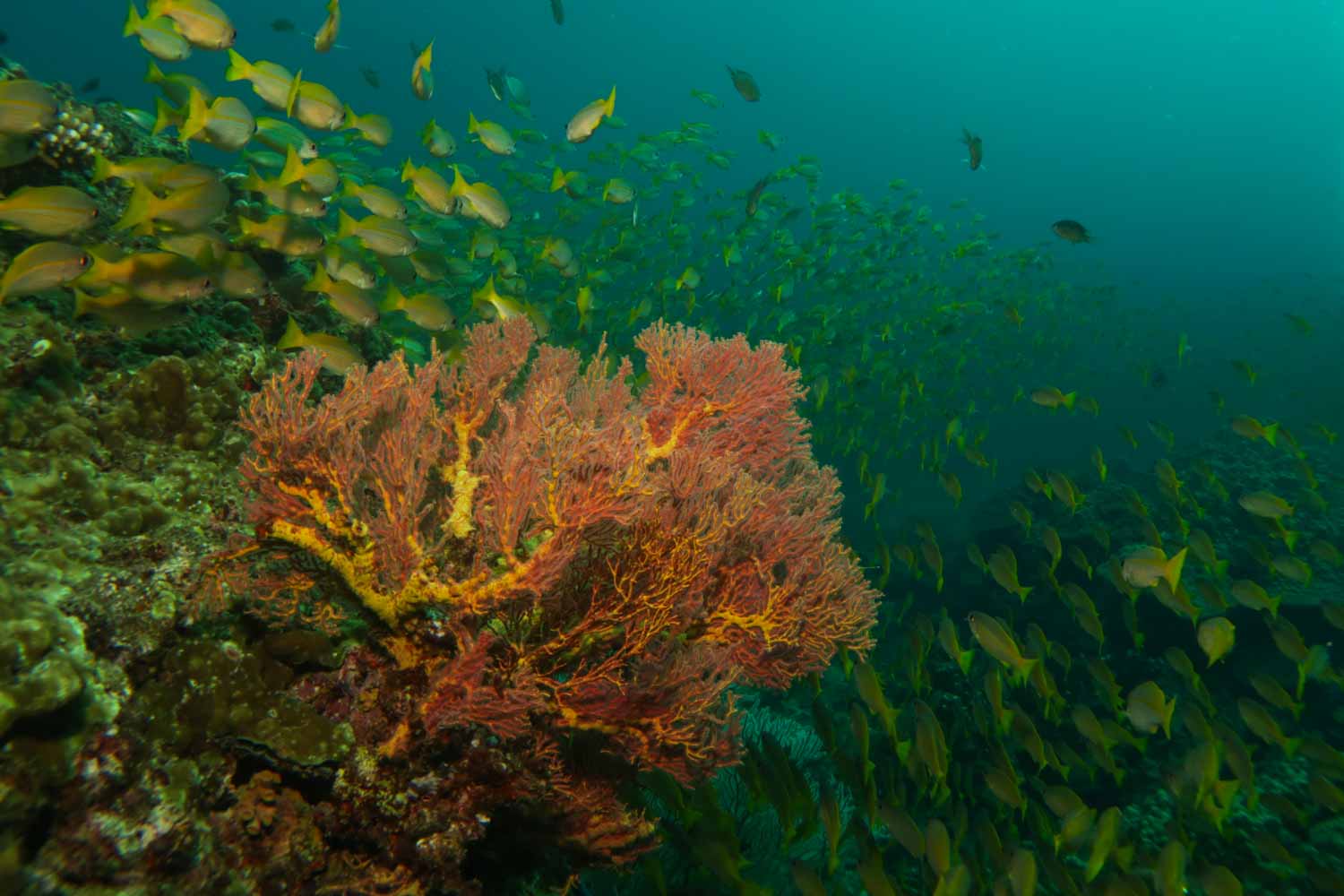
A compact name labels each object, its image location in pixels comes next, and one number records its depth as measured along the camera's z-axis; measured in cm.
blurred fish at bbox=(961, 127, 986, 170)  929
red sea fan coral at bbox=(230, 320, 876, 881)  250
